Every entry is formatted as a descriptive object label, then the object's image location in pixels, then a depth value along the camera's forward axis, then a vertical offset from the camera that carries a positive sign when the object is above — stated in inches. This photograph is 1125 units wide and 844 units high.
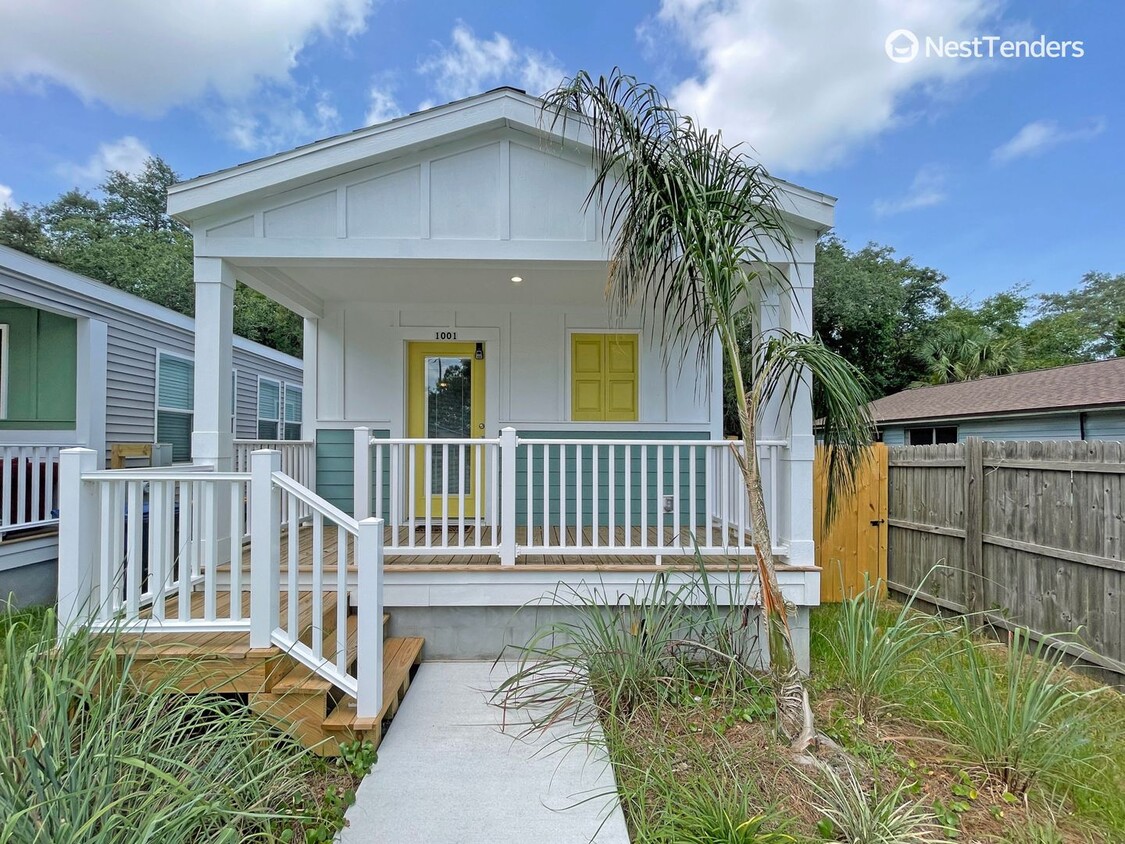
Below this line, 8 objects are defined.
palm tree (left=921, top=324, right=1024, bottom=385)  593.0 +91.6
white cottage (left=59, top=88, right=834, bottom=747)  140.7 +49.5
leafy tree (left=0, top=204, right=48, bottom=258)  716.7 +284.9
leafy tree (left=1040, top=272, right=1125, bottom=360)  828.0 +214.5
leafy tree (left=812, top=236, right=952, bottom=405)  631.8 +155.9
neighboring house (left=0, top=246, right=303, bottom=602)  178.4 +22.7
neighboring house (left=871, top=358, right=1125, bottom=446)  290.4 +15.0
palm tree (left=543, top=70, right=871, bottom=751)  112.7 +44.5
